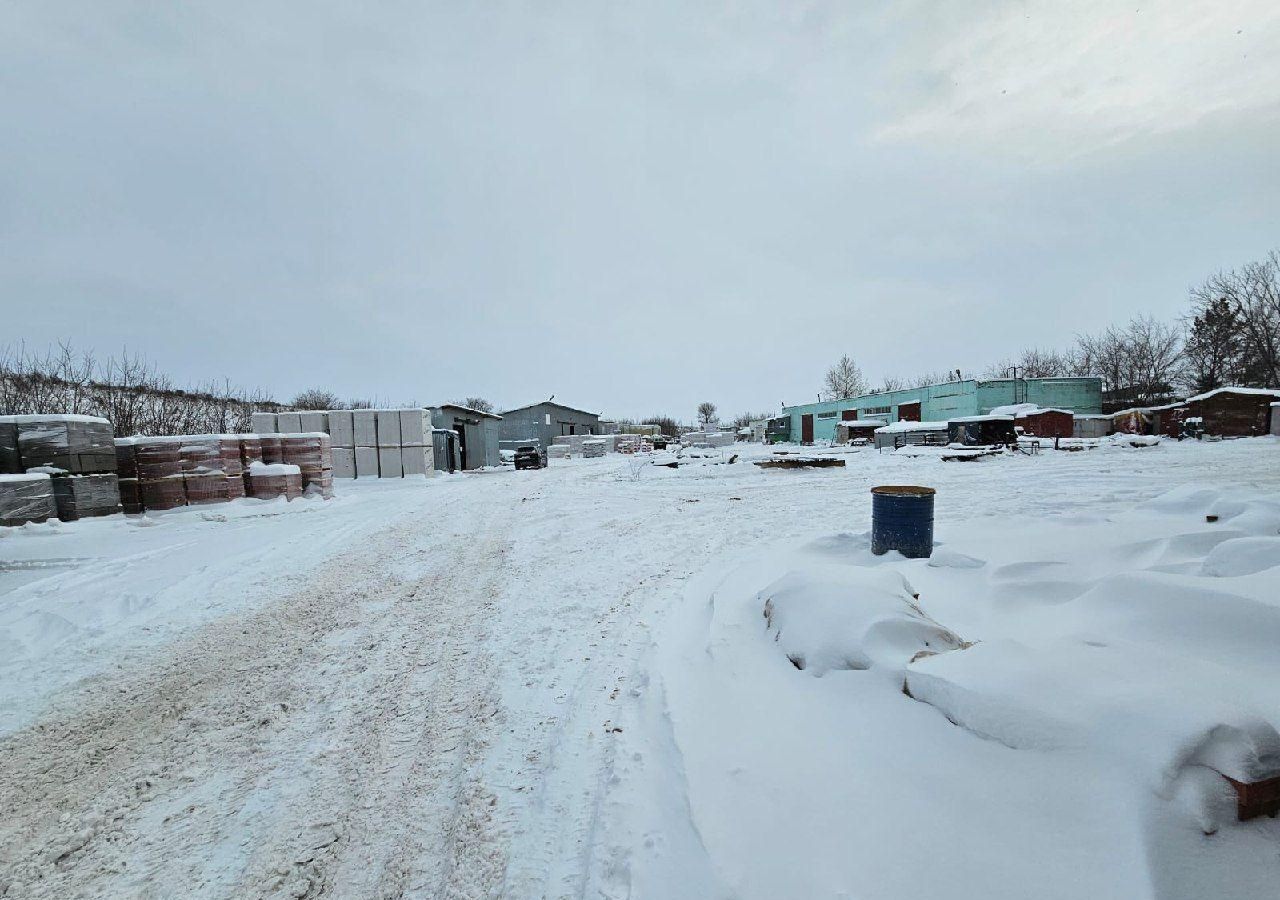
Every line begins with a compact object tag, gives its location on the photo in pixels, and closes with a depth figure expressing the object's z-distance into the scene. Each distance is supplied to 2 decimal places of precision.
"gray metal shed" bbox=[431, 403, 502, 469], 27.44
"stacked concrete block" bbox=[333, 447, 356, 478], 18.83
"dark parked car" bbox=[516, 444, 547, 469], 26.48
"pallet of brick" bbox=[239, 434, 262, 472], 11.66
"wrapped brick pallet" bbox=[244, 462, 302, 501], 11.54
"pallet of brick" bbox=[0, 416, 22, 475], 8.52
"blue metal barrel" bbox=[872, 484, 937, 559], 5.50
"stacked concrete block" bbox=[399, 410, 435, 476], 19.33
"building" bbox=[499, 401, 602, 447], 40.47
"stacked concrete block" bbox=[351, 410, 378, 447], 18.88
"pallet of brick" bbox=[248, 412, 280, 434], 19.14
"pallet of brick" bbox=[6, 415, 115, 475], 8.62
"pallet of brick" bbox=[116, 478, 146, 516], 10.08
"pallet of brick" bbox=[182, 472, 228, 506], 10.61
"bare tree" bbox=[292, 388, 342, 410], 39.66
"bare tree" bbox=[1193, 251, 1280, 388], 33.19
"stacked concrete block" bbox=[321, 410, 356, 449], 18.83
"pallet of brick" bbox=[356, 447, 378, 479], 19.03
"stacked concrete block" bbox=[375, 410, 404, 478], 19.11
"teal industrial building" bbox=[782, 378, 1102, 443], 41.59
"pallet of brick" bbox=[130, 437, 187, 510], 10.16
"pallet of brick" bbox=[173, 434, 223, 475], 10.49
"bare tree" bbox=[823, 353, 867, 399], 69.06
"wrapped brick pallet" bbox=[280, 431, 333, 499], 12.64
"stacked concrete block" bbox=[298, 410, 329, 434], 18.94
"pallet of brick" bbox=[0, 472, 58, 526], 7.73
